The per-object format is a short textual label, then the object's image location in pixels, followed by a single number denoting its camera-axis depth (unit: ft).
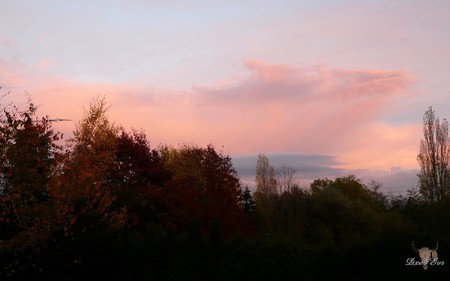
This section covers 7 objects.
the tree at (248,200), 192.76
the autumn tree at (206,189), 97.68
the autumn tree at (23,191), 43.01
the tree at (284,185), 148.70
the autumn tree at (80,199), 49.14
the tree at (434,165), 154.30
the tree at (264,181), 157.08
